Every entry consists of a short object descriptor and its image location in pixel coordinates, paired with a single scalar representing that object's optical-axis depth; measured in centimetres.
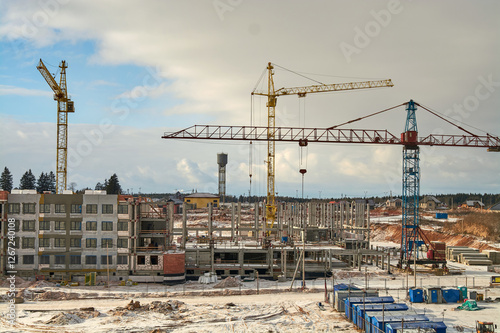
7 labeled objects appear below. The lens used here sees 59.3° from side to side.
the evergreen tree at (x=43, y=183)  16525
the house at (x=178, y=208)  16862
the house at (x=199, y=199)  19400
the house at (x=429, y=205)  19725
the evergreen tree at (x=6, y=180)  15925
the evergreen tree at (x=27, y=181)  16012
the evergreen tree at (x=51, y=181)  16850
